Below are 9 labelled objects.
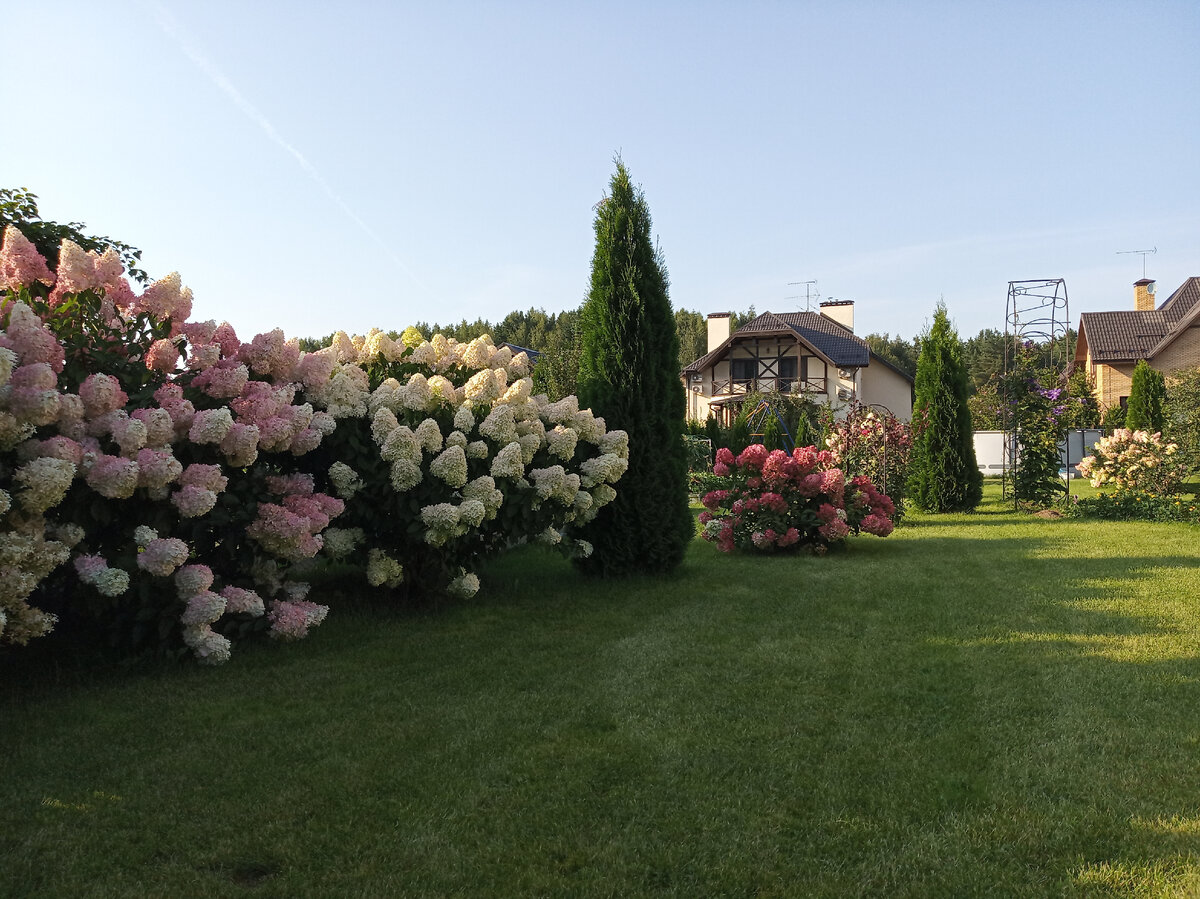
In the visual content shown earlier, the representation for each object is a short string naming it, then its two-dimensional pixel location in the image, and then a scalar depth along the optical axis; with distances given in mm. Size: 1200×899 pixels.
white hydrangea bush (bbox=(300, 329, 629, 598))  5520
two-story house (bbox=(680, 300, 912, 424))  33094
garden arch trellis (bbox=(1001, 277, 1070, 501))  13727
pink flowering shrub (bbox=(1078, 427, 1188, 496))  12500
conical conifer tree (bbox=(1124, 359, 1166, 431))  19062
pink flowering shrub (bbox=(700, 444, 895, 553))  8953
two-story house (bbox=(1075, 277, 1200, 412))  29156
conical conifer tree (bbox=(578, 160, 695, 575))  7504
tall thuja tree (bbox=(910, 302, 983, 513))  13812
